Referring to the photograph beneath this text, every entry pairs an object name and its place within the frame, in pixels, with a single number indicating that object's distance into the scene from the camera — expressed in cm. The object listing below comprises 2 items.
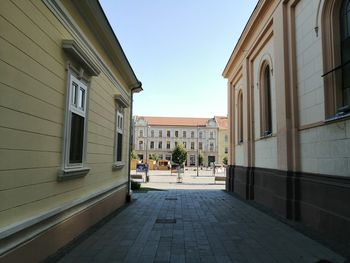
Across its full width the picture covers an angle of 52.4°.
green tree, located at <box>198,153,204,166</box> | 8812
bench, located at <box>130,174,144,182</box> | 2958
